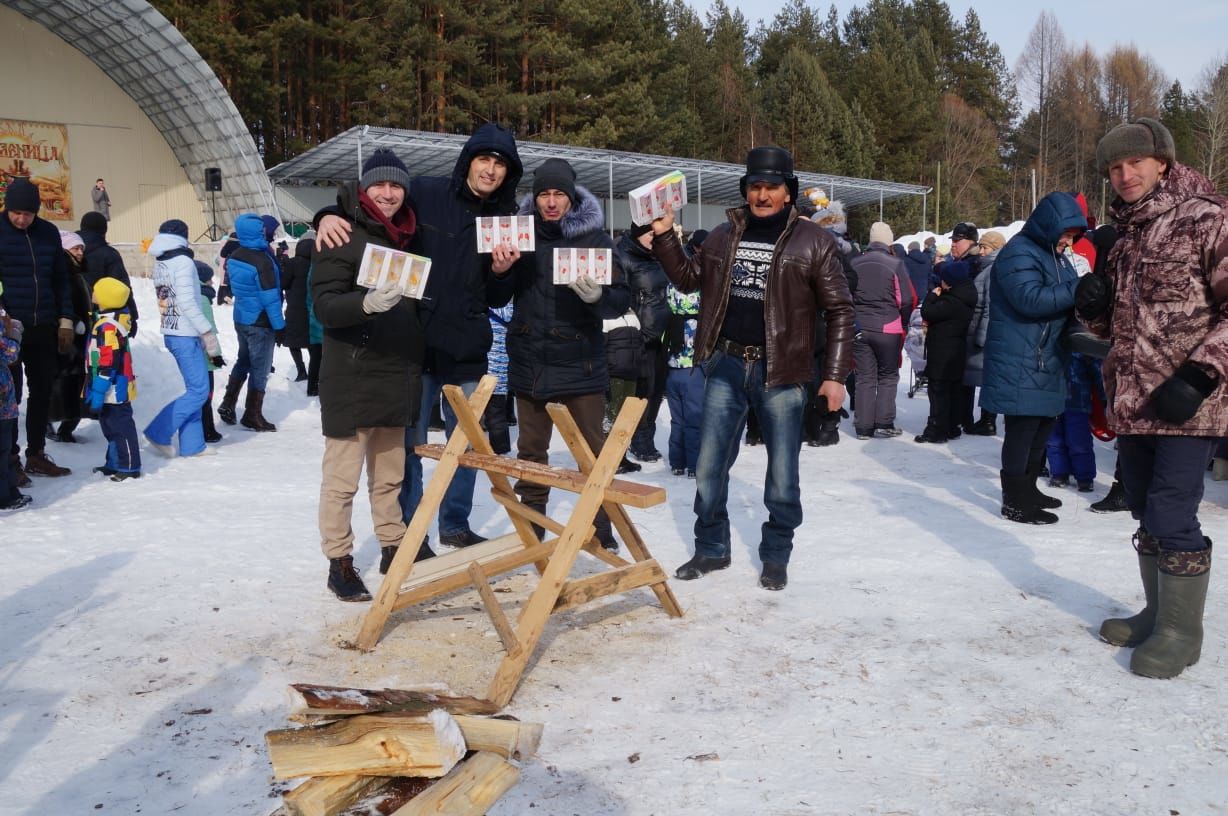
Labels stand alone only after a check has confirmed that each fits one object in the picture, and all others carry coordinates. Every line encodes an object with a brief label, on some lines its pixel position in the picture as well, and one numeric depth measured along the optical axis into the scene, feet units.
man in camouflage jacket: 11.28
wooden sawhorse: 11.32
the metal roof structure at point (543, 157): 78.79
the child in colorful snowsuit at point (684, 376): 22.99
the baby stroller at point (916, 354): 36.96
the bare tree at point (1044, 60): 191.72
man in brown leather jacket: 14.62
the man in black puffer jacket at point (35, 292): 23.48
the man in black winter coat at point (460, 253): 14.88
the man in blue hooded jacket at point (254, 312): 29.45
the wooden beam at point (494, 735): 8.02
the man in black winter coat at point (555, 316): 15.92
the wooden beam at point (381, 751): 7.41
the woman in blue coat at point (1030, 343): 18.61
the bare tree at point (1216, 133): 150.92
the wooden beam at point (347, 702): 7.65
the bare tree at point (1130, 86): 199.31
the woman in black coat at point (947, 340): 28.30
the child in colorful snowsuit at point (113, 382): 23.09
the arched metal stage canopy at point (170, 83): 85.15
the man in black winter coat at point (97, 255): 26.43
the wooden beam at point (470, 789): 7.09
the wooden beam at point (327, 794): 7.16
